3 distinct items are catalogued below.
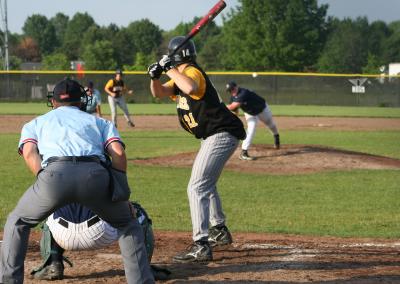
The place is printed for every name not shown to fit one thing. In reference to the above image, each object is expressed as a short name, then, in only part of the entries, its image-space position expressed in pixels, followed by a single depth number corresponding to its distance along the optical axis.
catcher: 11.65
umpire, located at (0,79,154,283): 10.16
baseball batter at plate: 14.01
